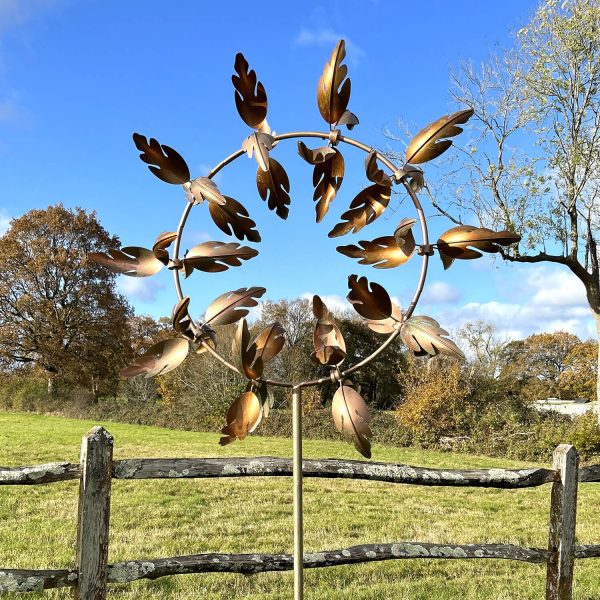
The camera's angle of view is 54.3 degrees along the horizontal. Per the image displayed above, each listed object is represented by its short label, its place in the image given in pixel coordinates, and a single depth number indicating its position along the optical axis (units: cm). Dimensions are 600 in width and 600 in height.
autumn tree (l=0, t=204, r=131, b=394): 2617
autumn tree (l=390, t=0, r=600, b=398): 1432
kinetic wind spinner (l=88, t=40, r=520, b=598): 189
